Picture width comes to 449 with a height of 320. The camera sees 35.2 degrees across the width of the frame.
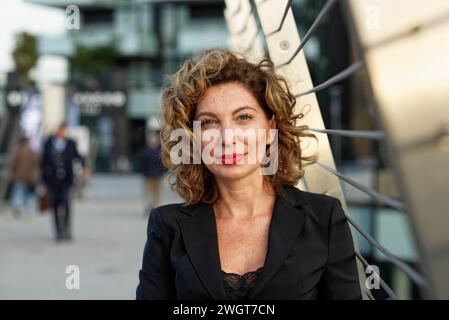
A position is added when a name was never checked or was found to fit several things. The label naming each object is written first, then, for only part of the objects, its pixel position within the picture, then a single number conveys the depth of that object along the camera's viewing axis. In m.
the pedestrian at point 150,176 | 14.05
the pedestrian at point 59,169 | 9.77
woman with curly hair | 1.84
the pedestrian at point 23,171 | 13.43
